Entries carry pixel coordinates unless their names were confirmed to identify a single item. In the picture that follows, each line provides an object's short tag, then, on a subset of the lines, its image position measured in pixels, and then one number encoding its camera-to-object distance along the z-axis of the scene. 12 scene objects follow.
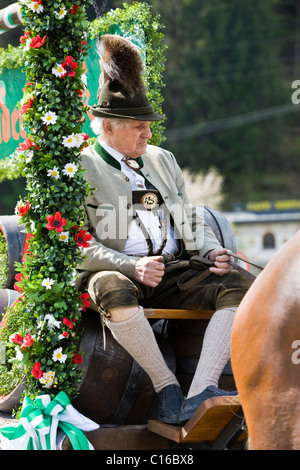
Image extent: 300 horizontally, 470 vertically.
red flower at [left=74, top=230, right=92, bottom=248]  6.82
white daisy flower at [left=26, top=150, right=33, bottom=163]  6.74
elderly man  6.56
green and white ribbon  6.46
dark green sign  11.27
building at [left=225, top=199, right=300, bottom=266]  55.47
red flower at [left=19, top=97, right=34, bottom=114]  6.77
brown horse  4.59
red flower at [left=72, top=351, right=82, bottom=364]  6.81
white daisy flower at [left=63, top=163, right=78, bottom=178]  6.71
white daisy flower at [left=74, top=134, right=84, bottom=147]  6.74
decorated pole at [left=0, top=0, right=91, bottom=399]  6.65
